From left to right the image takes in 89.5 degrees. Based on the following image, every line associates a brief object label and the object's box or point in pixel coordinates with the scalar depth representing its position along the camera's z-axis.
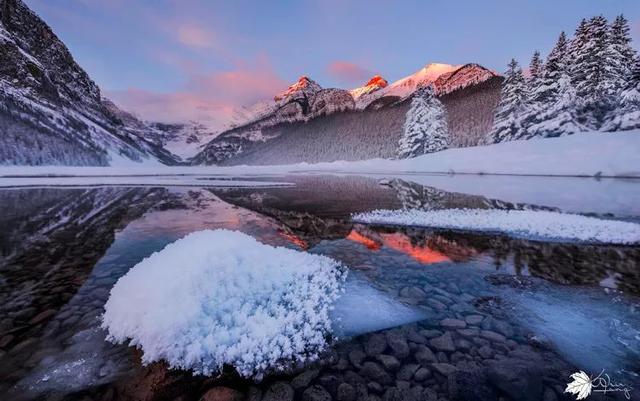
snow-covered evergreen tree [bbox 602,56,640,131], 31.32
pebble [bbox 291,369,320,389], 3.60
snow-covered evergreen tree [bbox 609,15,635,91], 34.31
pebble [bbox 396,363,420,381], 3.73
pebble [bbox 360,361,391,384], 3.70
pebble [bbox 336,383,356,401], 3.42
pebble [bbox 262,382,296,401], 3.41
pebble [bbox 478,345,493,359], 4.11
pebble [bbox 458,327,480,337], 4.61
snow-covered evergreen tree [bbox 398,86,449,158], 52.78
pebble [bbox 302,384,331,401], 3.41
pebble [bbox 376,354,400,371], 3.91
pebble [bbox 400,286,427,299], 5.95
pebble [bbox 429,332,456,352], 4.29
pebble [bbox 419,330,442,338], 4.60
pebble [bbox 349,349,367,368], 3.98
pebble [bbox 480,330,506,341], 4.51
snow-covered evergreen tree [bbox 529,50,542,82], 43.00
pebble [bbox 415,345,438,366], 4.02
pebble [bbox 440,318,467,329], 4.85
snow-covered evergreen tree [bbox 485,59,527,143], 42.44
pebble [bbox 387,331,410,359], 4.18
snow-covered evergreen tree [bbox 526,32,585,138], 36.31
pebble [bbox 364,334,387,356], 4.25
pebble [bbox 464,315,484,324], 4.97
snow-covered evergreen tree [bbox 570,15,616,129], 34.75
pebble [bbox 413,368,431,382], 3.71
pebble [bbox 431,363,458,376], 3.80
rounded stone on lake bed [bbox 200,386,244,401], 3.38
